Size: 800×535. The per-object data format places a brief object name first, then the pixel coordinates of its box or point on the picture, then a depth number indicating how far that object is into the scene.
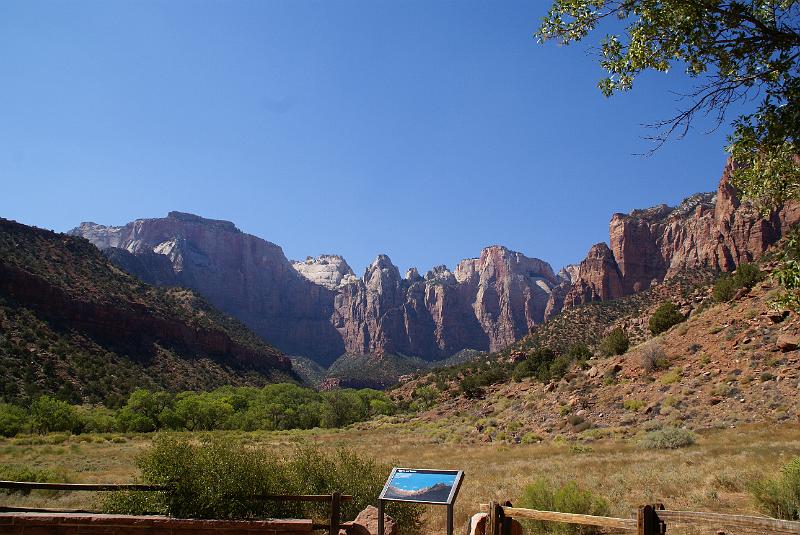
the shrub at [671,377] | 31.19
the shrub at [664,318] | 44.59
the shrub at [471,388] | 56.29
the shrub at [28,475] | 18.28
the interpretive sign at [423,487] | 7.89
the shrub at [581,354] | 46.97
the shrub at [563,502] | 11.09
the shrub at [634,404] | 30.56
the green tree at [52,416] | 43.97
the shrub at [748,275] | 37.94
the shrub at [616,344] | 44.00
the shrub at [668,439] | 21.83
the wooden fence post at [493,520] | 8.26
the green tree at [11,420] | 41.62
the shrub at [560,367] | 44.91
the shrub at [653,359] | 34.00
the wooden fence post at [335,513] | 9.11
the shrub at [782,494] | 10.48
